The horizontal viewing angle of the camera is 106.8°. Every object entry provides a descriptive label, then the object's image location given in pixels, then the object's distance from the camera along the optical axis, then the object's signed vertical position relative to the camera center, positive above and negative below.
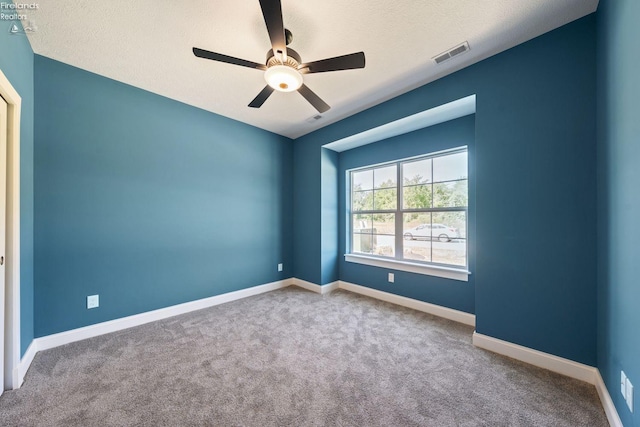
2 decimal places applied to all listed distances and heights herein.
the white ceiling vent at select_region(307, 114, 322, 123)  3.60 +1.46
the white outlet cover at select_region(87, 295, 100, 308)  2.47 -0.92
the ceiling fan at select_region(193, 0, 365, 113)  1.60 +1.13
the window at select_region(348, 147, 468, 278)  3.08 +0.02
